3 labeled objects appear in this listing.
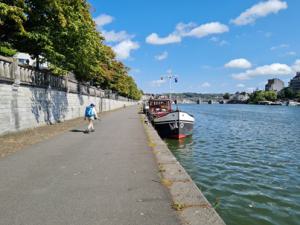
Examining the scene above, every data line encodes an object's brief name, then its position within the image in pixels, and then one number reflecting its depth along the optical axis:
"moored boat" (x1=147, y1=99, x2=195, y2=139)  17.47
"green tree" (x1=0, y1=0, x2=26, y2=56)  10.75
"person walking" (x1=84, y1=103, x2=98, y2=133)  12.65
